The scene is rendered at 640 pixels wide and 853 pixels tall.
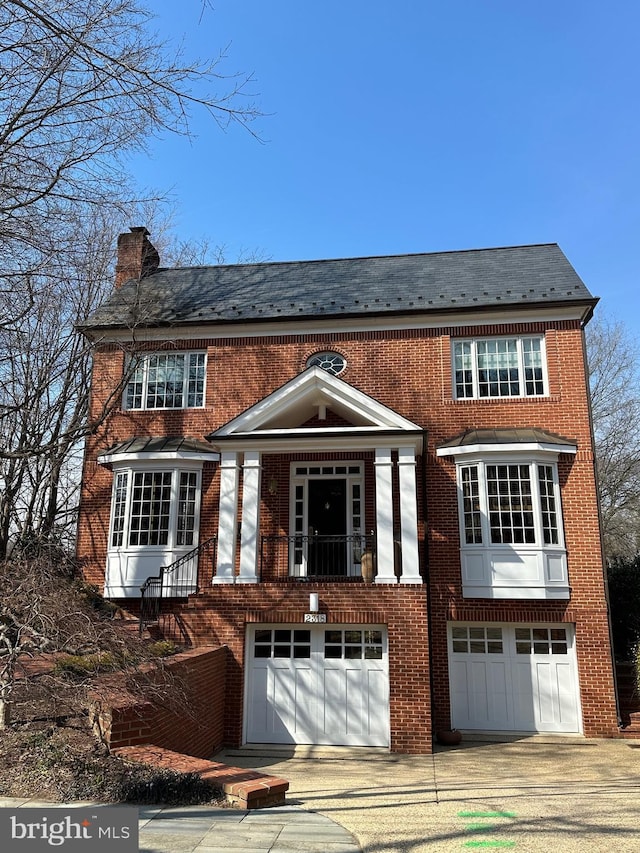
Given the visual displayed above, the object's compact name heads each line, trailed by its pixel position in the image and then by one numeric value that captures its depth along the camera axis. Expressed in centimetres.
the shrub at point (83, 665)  778
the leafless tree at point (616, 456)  2436
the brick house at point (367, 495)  1134
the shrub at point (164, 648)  987
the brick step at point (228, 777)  617
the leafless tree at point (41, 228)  589
